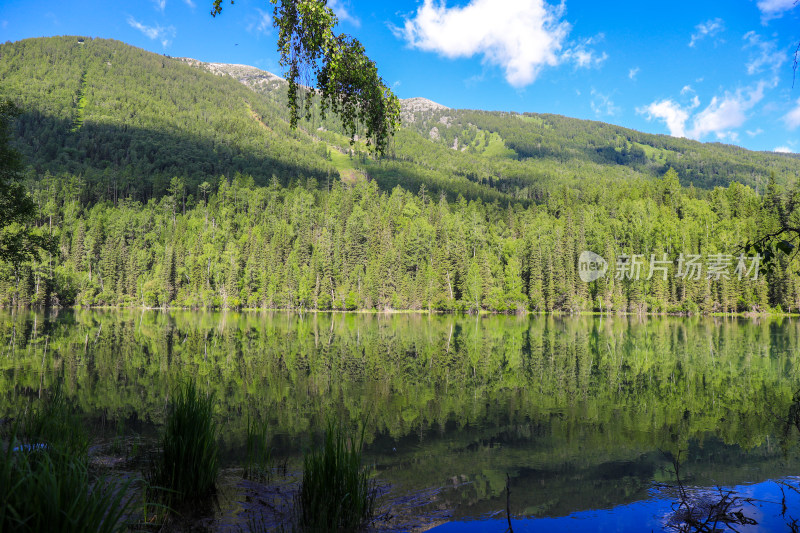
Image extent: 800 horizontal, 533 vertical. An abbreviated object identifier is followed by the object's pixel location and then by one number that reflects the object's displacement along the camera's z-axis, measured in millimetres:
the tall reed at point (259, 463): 8430
